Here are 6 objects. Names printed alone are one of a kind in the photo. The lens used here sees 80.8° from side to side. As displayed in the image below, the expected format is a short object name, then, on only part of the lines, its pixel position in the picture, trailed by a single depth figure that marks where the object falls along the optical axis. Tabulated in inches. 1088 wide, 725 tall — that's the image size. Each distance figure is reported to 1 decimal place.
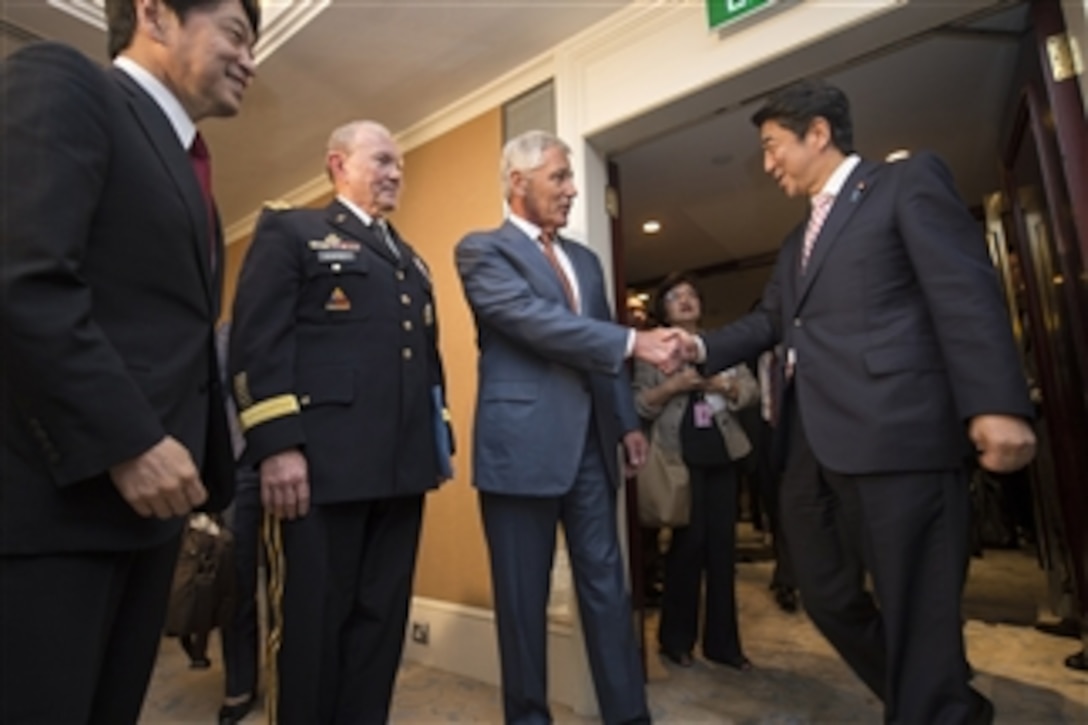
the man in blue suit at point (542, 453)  61.6
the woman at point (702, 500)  93.0
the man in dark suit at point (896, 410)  48.4
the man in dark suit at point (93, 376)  25.3
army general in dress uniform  50.3
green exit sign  73.0
